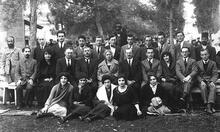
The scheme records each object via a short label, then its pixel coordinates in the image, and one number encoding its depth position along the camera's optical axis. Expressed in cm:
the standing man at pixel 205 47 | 864
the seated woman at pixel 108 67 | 784
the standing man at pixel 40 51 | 845
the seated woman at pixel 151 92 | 709
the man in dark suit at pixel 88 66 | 788
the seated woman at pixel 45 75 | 793
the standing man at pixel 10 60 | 844
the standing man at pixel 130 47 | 850
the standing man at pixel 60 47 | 838
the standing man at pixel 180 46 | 833
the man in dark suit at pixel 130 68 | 779
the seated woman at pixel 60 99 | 691
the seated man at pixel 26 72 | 809
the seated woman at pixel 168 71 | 759
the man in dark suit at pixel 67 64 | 784
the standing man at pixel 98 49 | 863
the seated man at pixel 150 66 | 775
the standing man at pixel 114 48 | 870
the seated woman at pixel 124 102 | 666
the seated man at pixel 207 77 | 714
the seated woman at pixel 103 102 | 674
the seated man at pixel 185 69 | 740
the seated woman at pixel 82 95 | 714
